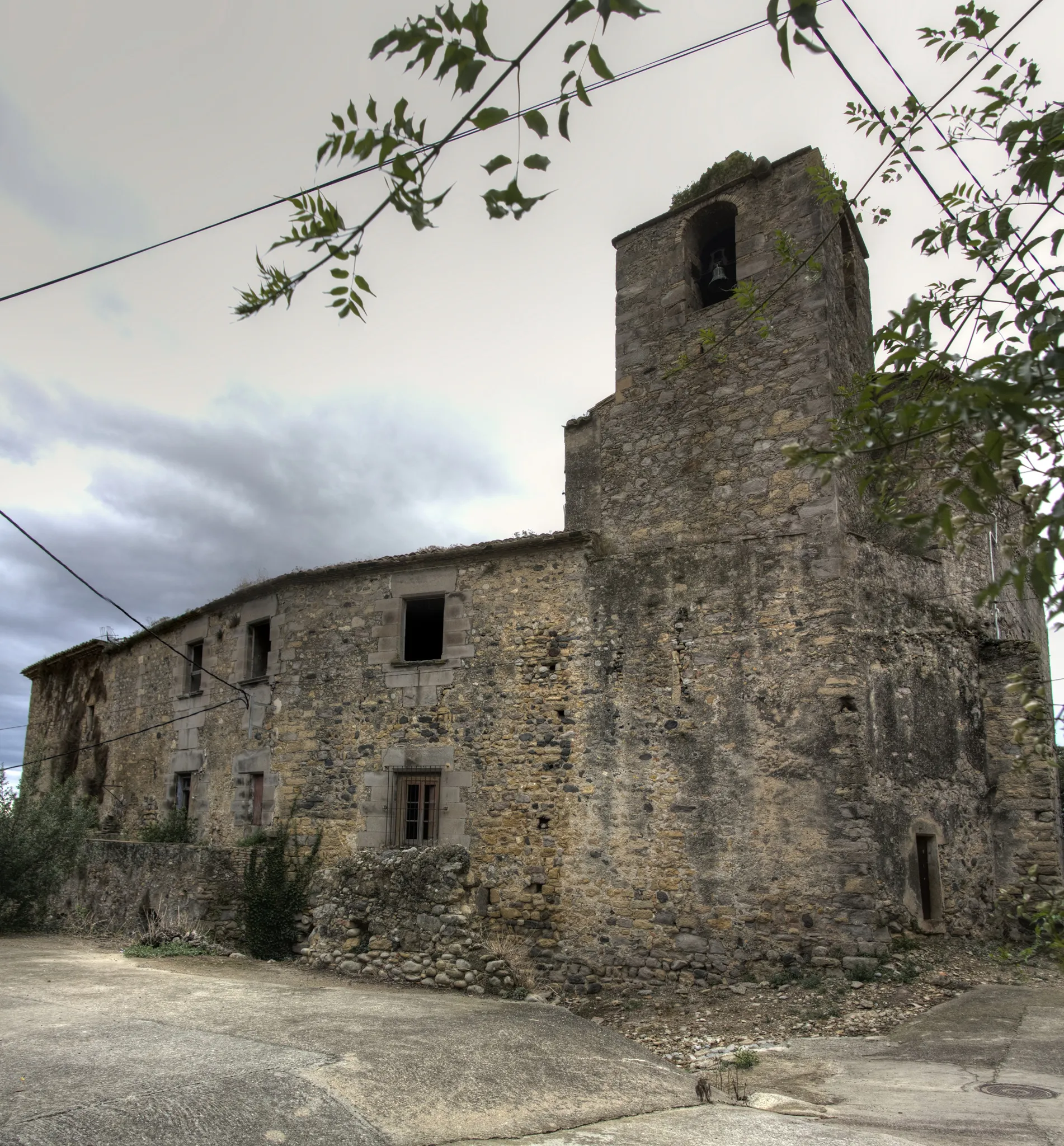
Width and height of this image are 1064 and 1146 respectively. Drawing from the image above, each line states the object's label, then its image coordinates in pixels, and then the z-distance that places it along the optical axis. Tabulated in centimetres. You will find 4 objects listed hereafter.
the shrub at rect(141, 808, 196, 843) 1436
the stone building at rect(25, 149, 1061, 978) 941
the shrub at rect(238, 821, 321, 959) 1143
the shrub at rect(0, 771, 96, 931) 1327
